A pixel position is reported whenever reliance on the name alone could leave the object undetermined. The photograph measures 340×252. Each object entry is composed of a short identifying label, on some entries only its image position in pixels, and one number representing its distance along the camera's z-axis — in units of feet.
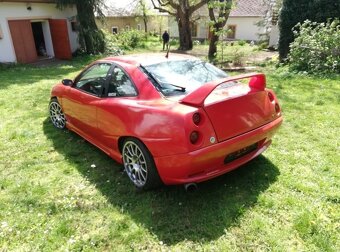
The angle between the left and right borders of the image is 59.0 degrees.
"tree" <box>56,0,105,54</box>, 56.59
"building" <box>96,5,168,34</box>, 118.21
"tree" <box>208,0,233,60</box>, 42.68
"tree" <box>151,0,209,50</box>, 79.87
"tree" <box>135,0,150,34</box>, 122.84
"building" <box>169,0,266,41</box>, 112.27
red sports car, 9.68
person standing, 82.43
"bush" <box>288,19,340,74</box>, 29.81
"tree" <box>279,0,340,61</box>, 40.04
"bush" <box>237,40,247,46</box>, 99.86
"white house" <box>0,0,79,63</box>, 48.82
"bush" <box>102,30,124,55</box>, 64.20
